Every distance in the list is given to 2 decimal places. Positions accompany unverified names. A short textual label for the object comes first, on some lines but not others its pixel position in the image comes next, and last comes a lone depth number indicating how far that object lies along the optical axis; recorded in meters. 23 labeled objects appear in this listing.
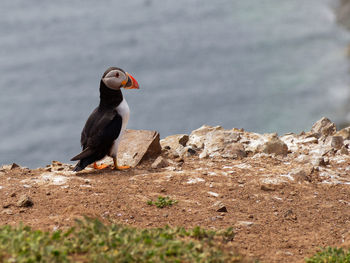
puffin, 17.05
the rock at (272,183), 15.71
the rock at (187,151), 19.43
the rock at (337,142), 20.20
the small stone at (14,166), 18.53
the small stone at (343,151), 19.57
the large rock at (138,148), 18.44
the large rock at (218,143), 19.20
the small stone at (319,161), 18.02
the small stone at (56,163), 19.75
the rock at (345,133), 22.21
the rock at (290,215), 14.09
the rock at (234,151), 19.06
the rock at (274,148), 19.44
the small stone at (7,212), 13.39
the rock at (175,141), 20.53
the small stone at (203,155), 19.15
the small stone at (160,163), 17.73
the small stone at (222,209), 13.90
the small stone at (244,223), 13.29
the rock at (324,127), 22.59
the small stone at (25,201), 13.61
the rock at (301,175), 16.61
